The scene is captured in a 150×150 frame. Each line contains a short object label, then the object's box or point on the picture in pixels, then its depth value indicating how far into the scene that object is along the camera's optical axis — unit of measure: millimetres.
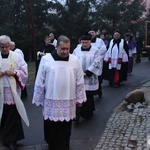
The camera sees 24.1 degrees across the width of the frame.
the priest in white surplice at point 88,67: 7195
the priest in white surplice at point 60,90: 5145
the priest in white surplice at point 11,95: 5707
